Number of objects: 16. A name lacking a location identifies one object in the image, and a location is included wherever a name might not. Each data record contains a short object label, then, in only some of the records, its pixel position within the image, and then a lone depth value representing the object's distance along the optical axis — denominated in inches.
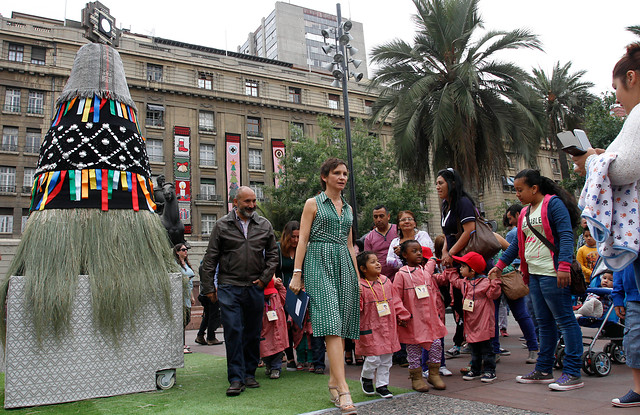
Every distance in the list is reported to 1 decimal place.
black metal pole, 460.1
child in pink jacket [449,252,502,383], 177.9
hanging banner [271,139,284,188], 1459.2
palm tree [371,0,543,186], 592.1
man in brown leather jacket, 180.7
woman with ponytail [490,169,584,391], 156.5
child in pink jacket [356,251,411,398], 154.6
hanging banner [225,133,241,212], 1413.6
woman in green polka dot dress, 145.2
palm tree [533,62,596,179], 896.3
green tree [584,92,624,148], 695.7
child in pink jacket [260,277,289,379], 204.2
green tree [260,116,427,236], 1107.3
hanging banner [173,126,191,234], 1327.5
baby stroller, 175.9
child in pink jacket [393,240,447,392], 163.9
